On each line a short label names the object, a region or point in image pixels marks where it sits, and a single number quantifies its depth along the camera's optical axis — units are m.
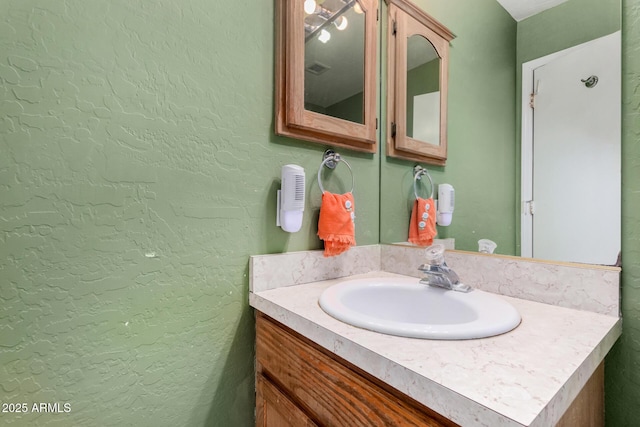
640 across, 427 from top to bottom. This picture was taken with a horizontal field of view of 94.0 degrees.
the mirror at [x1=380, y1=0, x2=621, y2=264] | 0.79
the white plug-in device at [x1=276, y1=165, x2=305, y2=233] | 0.90
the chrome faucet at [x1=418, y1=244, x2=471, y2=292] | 0.85
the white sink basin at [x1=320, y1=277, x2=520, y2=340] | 0.55
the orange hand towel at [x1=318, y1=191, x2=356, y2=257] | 0.99
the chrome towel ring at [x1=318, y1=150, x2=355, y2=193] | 1.03
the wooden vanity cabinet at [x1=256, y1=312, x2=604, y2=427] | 0.48
